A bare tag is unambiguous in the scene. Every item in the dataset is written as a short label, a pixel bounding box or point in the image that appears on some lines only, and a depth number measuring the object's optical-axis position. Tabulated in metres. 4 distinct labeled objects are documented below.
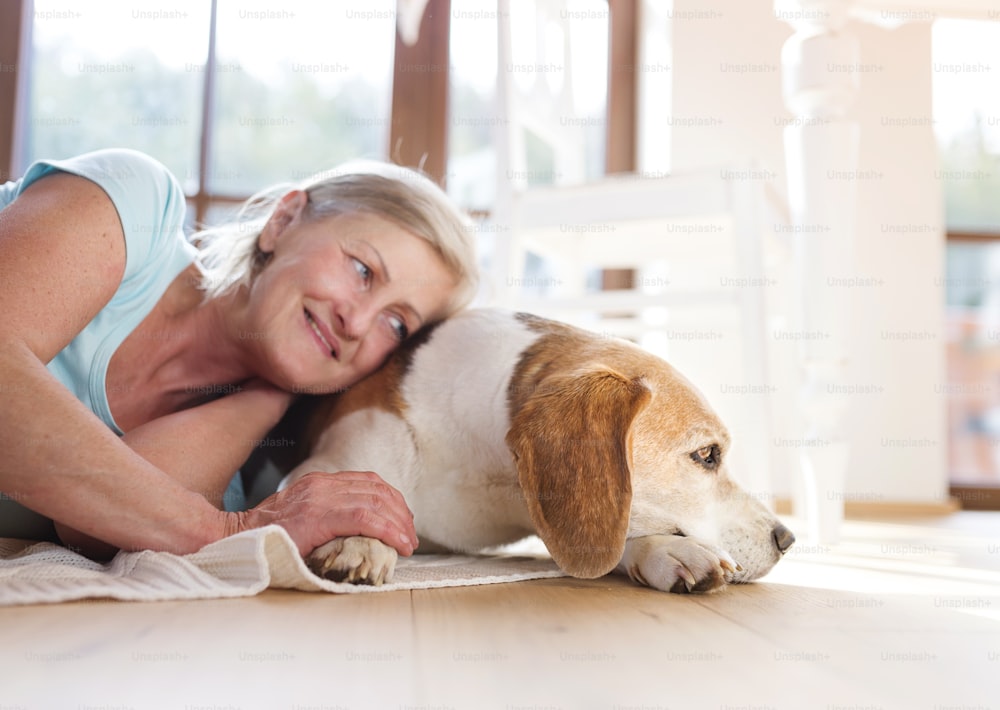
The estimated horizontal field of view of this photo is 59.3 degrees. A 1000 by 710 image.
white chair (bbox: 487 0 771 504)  1.87
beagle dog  1.05
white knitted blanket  0.88
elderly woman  0.98
